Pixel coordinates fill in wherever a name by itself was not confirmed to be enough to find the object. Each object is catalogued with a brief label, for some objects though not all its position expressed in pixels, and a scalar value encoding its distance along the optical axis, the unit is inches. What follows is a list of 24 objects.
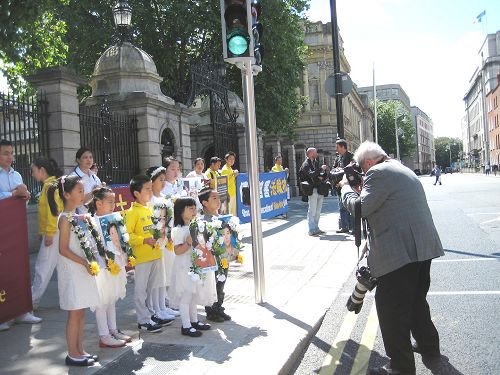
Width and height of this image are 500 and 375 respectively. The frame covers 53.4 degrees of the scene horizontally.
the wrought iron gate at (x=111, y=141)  438.3
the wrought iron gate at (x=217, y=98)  599.5
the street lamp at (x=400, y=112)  3754.9
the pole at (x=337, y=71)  470.6
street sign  471.2
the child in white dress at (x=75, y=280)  161.9
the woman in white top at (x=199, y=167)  389.4
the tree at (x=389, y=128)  3417.8
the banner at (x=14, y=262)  197.6
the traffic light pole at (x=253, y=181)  227.1
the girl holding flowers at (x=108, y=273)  171.0
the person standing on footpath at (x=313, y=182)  465.7
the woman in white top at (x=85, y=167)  262.1
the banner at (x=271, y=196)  493.0
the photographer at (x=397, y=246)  149.9
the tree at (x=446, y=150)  6781.5
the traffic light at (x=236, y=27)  217.6
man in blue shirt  230.7
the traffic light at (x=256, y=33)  230.1
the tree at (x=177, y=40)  873.5
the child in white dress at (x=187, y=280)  189.8
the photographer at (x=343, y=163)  423.5
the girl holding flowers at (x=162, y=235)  193.5
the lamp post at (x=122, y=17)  482.1
